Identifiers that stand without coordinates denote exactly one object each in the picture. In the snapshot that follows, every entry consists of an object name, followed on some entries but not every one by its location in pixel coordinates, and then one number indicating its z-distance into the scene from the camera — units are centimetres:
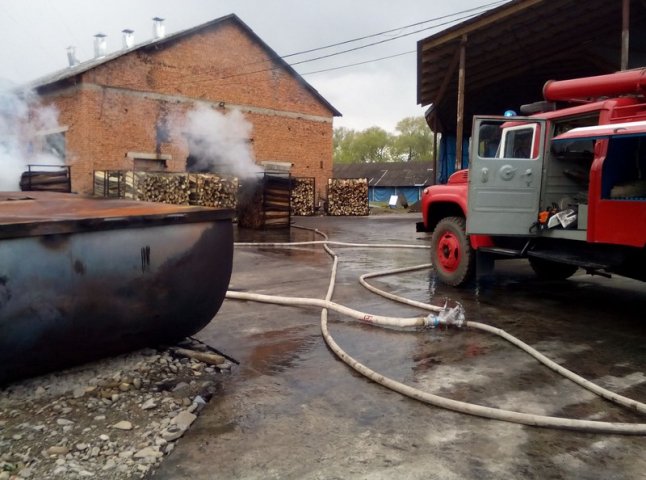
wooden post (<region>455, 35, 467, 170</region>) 1189
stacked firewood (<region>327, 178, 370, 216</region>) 2462
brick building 1838
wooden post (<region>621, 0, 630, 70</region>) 945
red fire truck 500
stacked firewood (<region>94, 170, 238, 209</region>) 1686
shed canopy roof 1135
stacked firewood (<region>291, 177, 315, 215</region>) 2338
